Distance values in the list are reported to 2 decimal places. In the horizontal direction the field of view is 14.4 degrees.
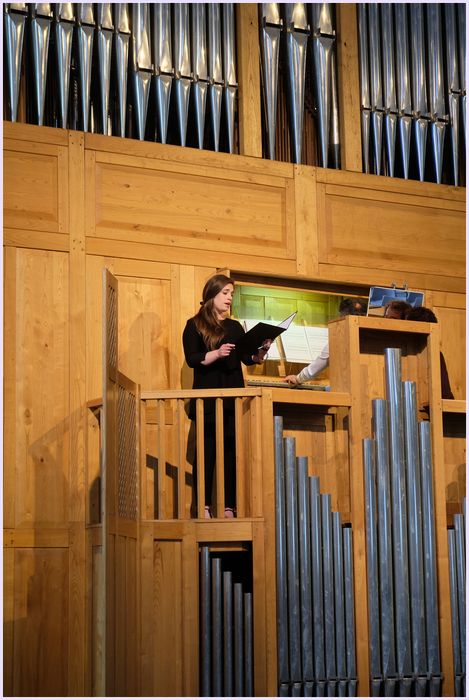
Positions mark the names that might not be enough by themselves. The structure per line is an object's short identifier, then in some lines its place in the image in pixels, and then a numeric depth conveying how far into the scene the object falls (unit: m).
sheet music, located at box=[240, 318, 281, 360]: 12.37
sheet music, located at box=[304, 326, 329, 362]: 12.64
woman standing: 10.60
